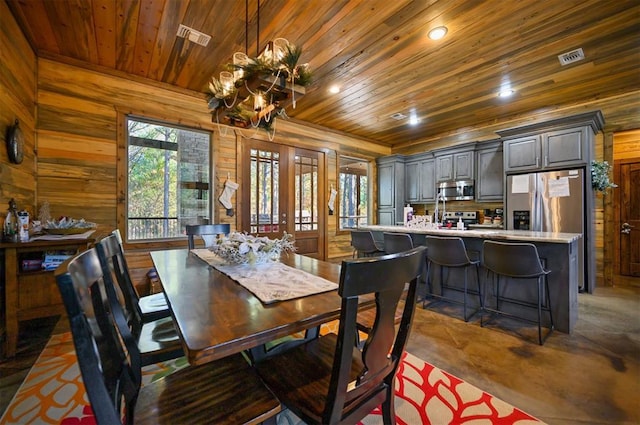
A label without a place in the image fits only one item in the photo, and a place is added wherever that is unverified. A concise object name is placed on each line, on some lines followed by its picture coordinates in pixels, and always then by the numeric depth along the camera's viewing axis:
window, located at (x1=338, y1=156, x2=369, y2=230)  6.48
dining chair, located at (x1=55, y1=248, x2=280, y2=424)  0.67
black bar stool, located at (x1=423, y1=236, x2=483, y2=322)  2.80
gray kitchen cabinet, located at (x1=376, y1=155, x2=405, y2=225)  6.00
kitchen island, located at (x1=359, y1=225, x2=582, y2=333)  2.44
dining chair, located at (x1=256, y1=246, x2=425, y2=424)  0.82
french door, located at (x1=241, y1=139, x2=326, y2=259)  4.37
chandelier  1.62
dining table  0.81
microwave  5.10
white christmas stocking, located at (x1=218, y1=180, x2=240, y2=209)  4.00
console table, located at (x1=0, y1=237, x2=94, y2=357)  2.07
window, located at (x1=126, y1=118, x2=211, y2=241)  4.25
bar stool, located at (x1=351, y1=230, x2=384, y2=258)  3.70
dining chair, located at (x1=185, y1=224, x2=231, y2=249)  2.72
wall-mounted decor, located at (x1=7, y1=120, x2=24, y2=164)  2.22
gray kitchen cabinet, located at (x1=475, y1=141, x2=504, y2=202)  4.67
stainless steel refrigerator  3.70
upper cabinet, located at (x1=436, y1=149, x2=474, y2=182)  5.07
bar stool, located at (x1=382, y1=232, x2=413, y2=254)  3.25
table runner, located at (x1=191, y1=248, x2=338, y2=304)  1.23
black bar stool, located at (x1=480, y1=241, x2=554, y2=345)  2.33
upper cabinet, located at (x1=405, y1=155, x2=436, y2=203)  5.70
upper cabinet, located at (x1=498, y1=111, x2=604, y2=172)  3.68
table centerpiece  1.75
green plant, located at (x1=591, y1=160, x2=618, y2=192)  3.66
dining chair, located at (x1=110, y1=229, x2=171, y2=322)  1.37
